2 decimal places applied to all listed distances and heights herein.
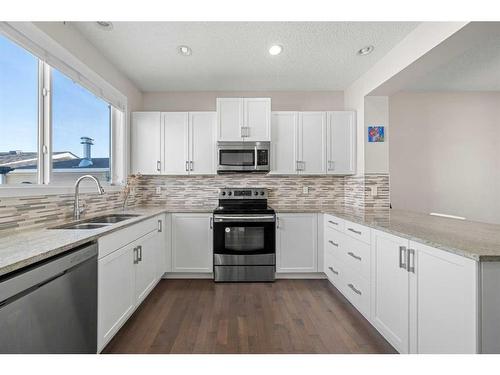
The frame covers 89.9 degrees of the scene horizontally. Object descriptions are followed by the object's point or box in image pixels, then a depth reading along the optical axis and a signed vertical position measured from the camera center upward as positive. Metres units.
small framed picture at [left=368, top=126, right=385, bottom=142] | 3.02 +0.68
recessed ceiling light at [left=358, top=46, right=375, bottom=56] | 2.43 +1.37
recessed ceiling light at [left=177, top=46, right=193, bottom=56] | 2.42 +1.37
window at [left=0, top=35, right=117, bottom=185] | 1.65 +0.53
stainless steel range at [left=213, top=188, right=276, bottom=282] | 2.96 -0.67
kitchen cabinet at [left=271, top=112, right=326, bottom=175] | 3.26 +0.62
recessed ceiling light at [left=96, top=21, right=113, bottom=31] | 2.03 +1.35
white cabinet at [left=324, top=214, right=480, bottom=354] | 1.16 -0.62
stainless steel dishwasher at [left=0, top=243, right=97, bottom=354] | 0.96 -0.53
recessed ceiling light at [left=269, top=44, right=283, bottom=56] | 2.38 +1.36
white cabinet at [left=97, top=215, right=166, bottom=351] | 1.61 -0.67
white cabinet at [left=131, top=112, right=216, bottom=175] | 3.26 +0.63
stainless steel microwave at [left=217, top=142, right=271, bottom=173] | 3.17 +0.41
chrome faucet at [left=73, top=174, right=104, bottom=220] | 2.04 -0.11
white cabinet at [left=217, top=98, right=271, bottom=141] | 3.16 +0.89
